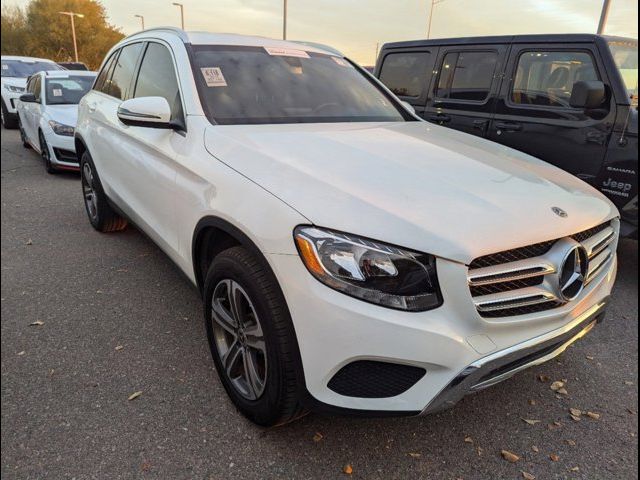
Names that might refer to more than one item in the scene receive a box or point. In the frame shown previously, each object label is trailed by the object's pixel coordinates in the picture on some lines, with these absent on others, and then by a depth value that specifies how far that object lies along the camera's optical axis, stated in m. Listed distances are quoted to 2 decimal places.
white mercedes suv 1.60
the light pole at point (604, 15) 9.82
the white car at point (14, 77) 11.90
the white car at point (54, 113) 6.69
